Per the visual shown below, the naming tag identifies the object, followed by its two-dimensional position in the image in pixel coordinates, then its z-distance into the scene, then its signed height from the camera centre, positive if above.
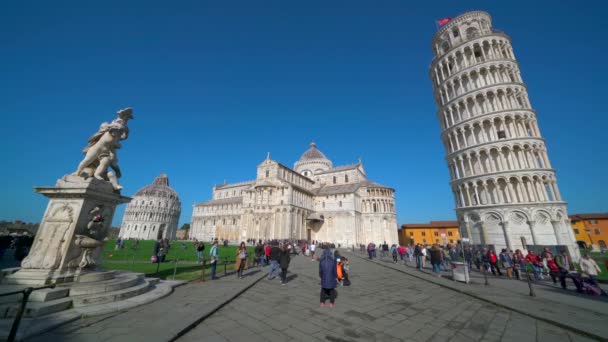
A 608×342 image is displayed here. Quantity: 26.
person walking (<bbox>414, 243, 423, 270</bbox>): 13.98 -0.78
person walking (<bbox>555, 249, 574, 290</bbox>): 9.15 -0.91
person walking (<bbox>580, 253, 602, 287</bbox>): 8.17 -0.82
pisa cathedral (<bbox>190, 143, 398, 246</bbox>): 39.59 +5.94
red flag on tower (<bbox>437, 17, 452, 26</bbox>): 29.52 +28.73
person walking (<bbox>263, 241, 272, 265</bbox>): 14.26 -1.12
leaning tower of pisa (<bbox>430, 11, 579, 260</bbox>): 20.92 +10.07
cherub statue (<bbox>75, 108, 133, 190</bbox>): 6.27 +2.34
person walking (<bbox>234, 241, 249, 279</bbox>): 9.79 -0.99
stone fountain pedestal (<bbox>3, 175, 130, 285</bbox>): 4.98 -0.01
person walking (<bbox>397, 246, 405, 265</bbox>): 18.78 -0.75
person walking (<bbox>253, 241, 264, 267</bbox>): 14.58 -0.99
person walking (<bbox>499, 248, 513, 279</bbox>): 11.87 -0.98
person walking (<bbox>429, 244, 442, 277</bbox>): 11.94 -0.70
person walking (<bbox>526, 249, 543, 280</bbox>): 11.51 -1.01
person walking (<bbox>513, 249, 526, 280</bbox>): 11.34 -0.99
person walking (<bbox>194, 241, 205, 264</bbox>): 12.56 -0.54
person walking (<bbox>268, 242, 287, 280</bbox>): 10.07 -0.94
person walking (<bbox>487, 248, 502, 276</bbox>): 12.53 -0.93
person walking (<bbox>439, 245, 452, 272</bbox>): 16.04 -1.37
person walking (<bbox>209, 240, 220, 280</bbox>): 9.23 -0.82
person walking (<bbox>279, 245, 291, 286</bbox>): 9.10 -0.89
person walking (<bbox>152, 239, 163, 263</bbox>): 12.07 -0.61
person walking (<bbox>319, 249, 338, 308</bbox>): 6.10 -0.98
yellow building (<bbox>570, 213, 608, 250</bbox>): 40.10 +3.02
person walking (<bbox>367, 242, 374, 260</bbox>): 20.87 -0.81
